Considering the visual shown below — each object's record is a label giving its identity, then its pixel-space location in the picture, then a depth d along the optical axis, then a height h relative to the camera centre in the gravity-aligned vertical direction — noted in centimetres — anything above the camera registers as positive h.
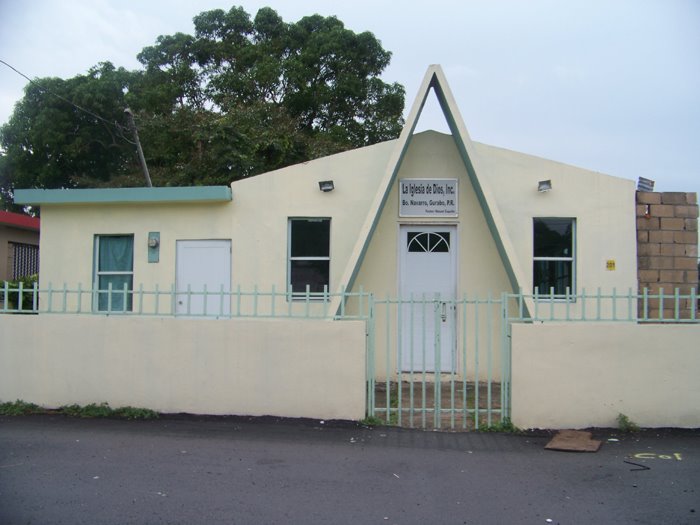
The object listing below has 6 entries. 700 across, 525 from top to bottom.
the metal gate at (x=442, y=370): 696 -134
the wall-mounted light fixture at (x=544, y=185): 951 +151
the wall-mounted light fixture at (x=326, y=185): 975 +152
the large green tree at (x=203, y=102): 1862 +587
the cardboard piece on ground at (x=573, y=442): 618 -168
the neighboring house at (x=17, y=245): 1684 +92
